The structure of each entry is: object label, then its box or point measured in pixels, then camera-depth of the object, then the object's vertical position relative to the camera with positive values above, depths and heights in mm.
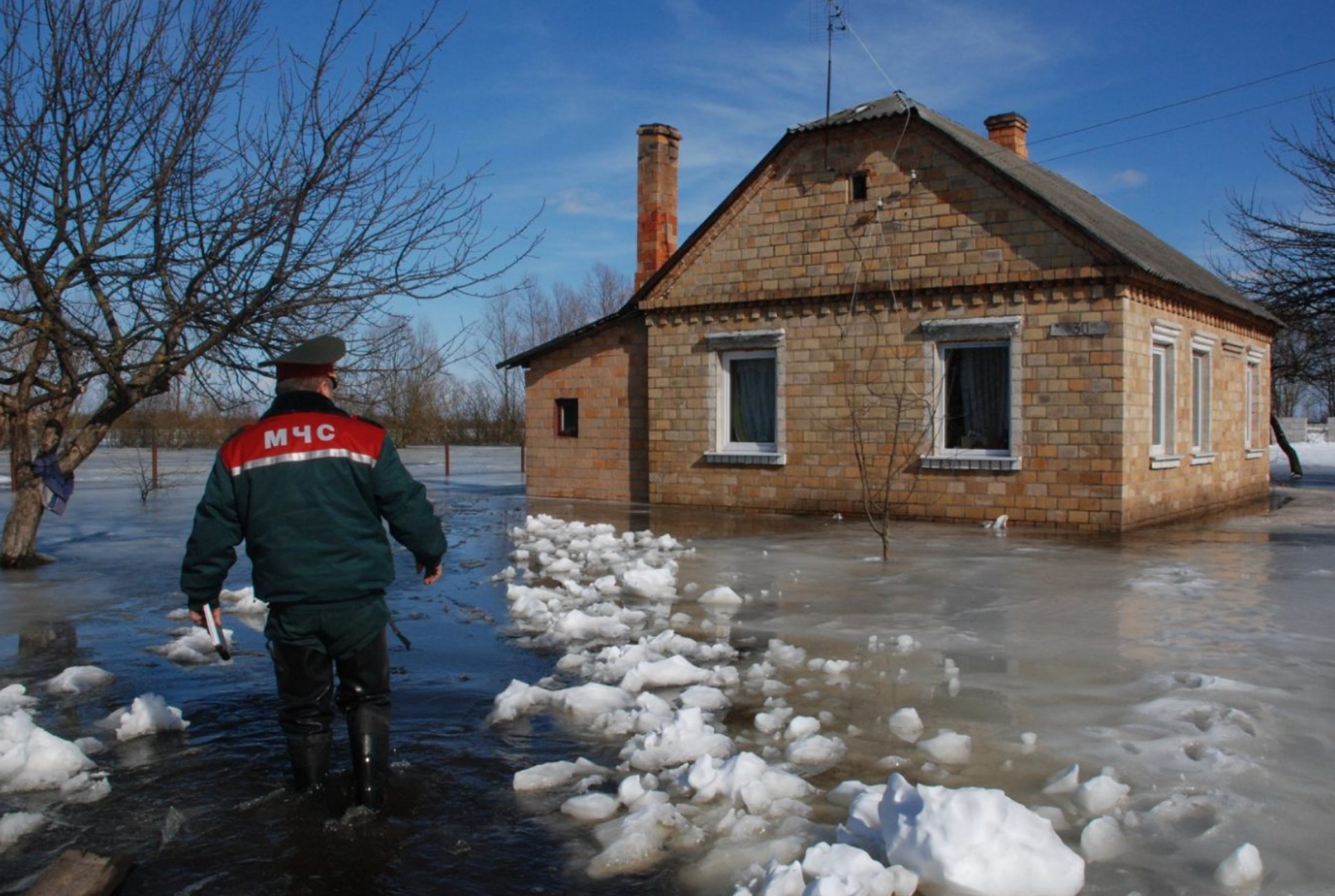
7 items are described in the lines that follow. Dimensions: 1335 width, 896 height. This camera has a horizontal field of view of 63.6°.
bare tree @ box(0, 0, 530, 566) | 8344 +1741
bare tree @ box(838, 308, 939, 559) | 14875 +552
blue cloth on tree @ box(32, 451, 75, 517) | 10070 -345
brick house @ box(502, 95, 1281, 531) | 13797 +1254
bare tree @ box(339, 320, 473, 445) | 9898 +662
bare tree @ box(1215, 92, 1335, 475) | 23438 +3453
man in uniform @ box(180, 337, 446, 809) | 4191 -429
